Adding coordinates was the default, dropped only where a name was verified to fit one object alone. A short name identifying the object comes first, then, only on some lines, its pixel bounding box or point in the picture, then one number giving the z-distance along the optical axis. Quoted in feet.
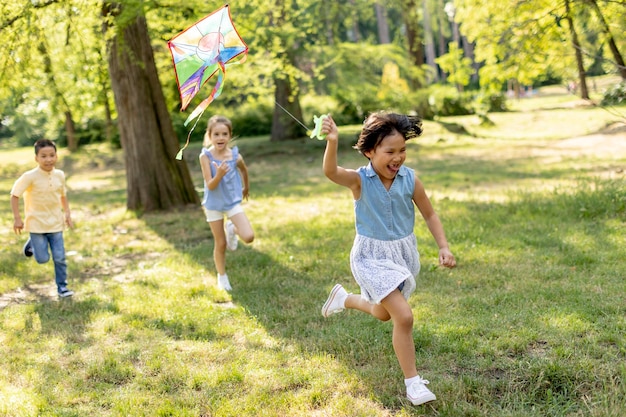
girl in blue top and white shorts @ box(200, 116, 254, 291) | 21.85
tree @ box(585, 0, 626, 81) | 24.97
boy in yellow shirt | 21.58
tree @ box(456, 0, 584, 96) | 29.97
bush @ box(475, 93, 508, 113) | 103.35
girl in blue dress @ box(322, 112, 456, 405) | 12.53
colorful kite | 15.37
